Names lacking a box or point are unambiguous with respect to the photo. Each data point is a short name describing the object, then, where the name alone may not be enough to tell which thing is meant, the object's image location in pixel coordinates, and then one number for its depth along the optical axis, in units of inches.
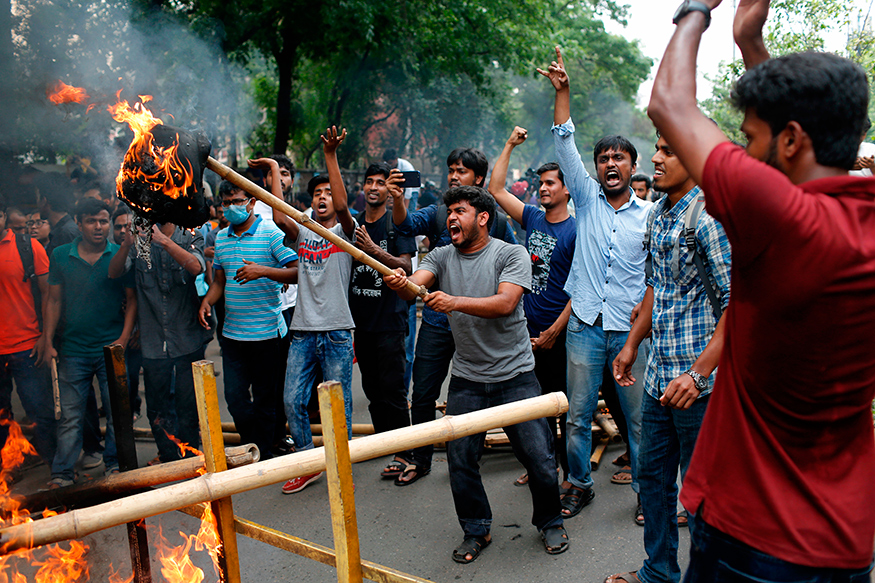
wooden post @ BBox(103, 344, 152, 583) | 109.7
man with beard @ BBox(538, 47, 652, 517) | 155.8
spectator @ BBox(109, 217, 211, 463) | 186.7
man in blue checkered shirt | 102.3
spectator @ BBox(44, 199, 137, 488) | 184.1
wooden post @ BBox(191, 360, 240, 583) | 94.7
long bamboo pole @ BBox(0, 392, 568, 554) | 76.5
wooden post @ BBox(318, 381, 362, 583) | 82.0
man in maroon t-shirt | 49.4
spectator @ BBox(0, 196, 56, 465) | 185.6
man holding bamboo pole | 140.6
